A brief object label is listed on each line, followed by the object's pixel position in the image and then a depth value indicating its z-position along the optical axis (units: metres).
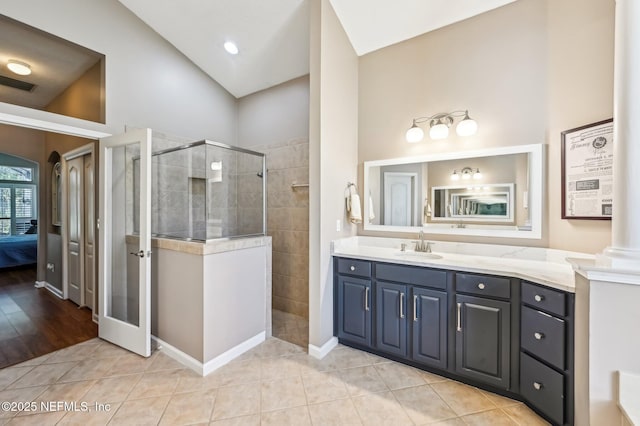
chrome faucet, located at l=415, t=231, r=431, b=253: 2.57
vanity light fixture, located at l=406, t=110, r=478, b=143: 2.43
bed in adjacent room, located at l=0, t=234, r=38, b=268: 5.20
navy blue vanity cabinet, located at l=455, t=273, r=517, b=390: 1.92
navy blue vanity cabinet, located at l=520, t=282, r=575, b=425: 1.58
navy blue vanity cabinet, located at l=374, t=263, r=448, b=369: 2.14
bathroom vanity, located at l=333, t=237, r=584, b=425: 1.66
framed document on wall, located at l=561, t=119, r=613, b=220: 1.81
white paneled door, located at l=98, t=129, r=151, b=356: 2.41
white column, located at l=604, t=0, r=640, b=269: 1.38
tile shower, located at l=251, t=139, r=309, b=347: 3.39
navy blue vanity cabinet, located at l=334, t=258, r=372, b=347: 2.47
